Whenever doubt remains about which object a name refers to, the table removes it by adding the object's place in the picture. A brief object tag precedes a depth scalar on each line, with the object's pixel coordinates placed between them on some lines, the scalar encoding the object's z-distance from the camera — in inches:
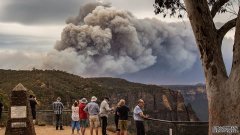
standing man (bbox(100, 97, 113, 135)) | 855.7
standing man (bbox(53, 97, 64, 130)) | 1106.2
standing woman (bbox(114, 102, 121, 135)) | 870.8
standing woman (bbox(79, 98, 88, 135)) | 874.8
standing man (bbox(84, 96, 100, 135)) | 836.6
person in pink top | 945.5
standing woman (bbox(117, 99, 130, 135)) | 811.4
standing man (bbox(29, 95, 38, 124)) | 1074.7
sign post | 832.9
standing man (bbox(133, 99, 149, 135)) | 780.6
